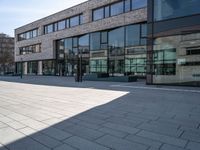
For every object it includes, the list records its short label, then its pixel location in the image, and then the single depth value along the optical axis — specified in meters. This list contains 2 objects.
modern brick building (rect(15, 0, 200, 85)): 11.90
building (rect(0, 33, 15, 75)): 44.09
